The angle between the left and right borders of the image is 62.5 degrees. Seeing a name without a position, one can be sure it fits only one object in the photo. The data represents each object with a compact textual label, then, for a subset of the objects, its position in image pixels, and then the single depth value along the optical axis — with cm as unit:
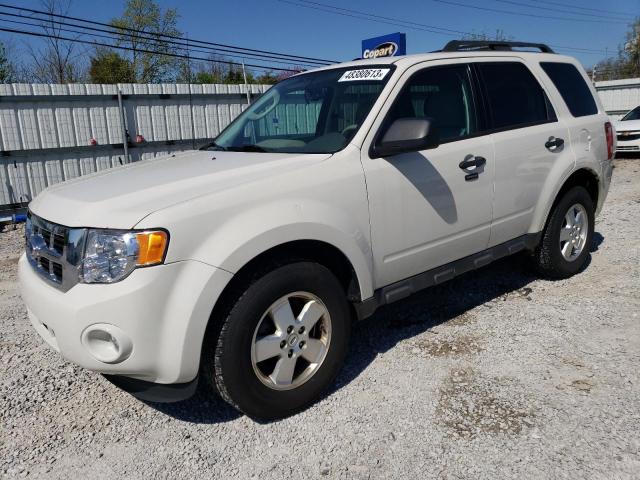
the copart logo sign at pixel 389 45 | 1071
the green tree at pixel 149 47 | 3080
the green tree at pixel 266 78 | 3413
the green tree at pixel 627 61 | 4147
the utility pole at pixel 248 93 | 1223
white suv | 234
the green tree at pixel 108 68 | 2655
